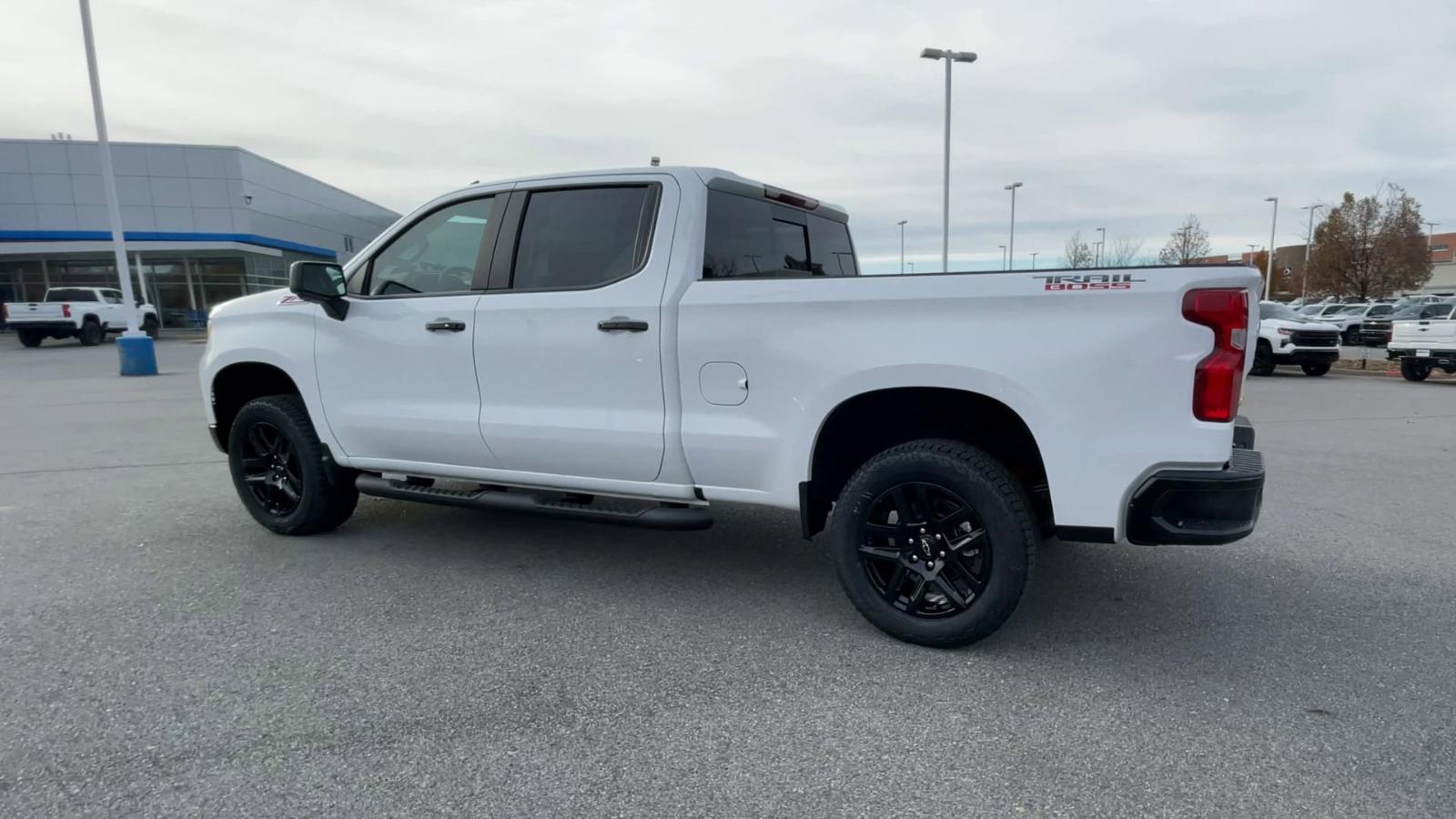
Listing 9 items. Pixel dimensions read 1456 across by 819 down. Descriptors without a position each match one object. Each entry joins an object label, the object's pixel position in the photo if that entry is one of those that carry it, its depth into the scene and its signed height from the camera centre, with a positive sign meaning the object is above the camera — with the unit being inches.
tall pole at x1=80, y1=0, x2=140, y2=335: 615.5 +82.0
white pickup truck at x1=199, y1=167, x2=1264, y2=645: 113.8 -16.8
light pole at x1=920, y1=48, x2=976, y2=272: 851.4 +98.1
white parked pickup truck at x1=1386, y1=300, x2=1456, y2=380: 594.5 -51.5
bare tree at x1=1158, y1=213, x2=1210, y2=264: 1633.9 +62.9
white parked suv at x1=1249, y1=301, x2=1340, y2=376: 634.2 -53.2
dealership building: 1391.5 +125.4
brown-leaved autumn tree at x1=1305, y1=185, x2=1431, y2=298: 1780.3 +56.2
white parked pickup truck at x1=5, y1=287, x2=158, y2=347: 1007.0 -26.3
